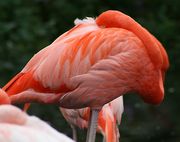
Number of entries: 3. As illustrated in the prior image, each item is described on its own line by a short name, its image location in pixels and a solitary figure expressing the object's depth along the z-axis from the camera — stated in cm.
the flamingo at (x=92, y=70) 800
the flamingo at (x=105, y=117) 881
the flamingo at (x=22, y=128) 520
